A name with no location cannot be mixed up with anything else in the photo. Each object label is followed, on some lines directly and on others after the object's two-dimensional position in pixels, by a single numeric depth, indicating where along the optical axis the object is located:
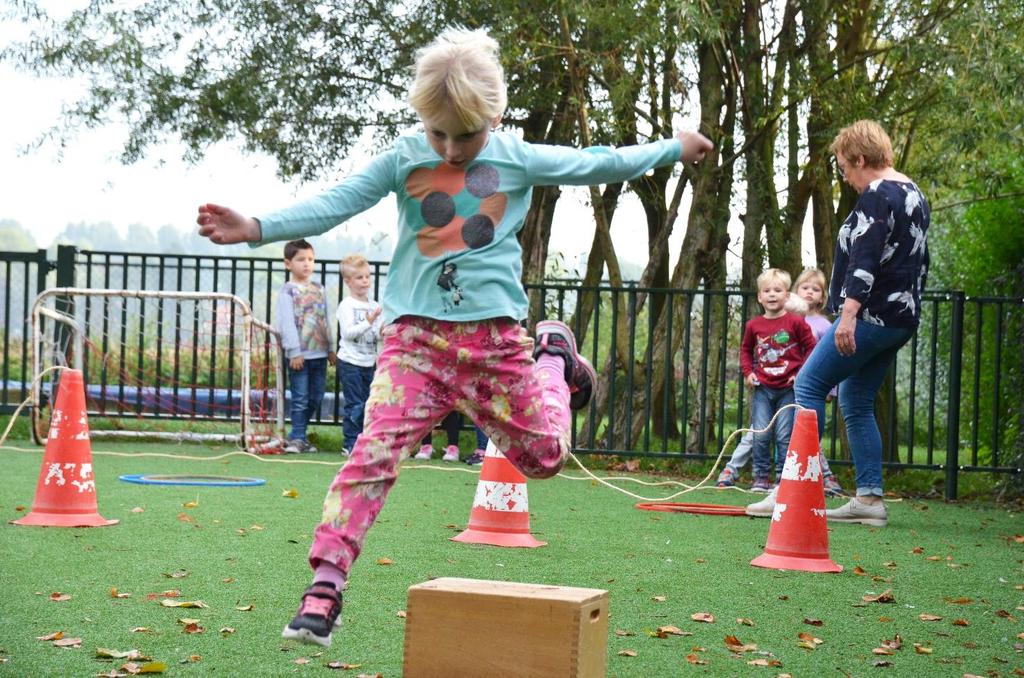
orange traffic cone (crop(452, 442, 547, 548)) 6.04
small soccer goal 11.11
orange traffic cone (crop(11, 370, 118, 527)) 6.13
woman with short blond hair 6.53
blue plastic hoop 7.92
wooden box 3.21
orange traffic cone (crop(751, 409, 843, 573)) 5.69
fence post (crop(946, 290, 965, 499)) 9.52
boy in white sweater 10.38
